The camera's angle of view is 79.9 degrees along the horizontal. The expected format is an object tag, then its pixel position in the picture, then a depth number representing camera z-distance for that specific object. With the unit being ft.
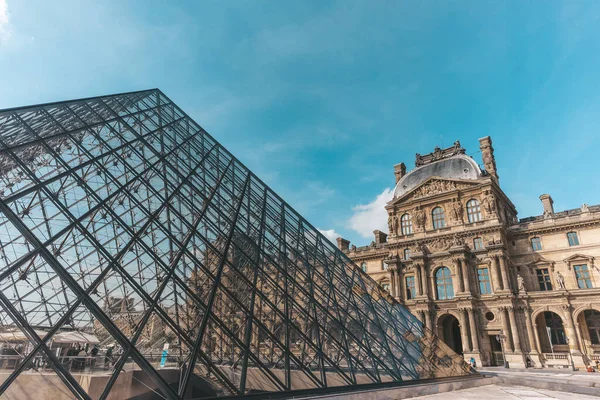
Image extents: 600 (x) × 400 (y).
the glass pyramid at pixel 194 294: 22.34
